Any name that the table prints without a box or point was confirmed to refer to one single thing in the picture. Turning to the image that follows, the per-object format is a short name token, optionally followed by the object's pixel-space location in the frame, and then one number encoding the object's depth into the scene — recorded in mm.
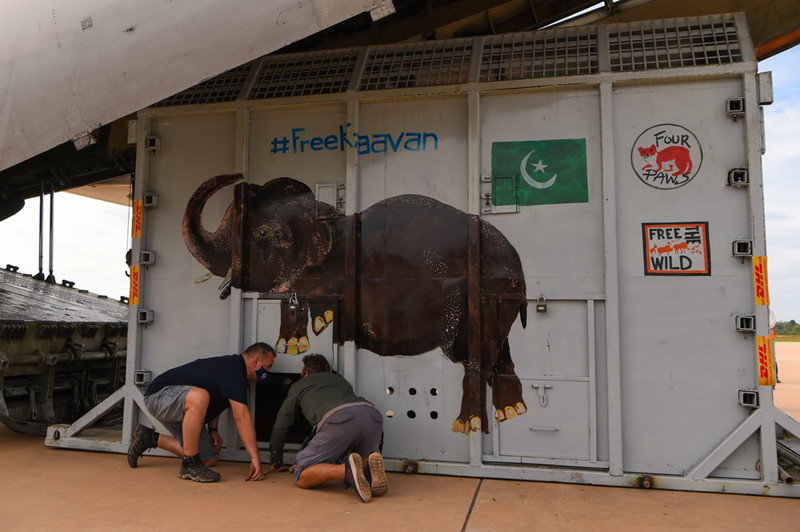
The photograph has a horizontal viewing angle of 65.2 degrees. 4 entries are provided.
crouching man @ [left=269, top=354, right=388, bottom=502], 3951
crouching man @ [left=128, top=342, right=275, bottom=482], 4414
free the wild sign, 4324
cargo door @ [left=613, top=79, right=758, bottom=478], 4234
